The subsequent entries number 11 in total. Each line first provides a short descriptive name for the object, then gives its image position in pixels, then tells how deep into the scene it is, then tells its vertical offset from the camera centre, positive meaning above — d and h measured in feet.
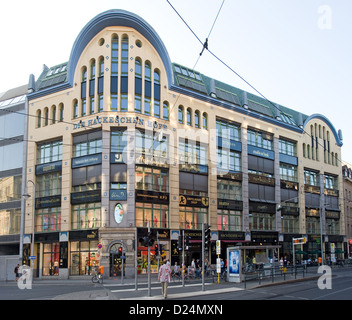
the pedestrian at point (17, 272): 133.30 -14.25
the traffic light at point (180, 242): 93.18 -3.88
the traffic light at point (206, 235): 86.13 -2.24
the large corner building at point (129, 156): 134.21 +22.27
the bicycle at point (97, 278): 113.50 -13.89
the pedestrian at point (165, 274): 67.56 -7.72
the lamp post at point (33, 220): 126.87 -0.28
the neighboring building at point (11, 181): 150.71 +15.10
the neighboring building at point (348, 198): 233.12 +13.16
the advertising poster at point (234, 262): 97.19 -8.57
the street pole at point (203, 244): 85.47 -3.93
